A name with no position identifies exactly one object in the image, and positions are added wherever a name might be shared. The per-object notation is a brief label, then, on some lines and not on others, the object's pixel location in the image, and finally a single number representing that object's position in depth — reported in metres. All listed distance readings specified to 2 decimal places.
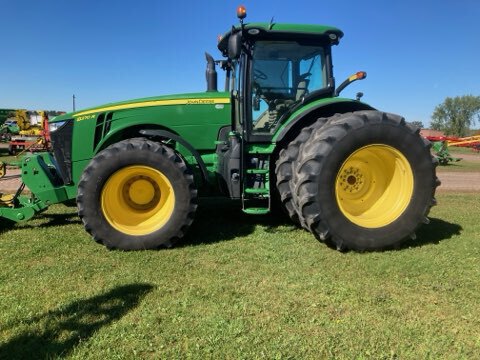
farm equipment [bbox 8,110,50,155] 19.36
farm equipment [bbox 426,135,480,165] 14.69
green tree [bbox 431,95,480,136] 68.56
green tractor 4.77
